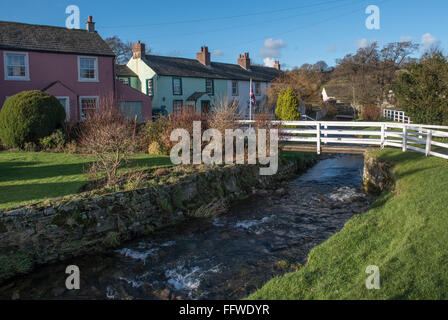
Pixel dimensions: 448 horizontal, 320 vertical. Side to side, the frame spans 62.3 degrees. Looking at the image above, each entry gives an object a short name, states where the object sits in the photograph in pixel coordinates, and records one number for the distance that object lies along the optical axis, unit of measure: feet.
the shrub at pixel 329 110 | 163.11
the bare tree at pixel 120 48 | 183.59
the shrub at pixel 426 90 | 64.90
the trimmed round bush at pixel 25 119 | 55.42
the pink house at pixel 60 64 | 73.32
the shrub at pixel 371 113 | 144.38
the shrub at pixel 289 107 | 98.48
